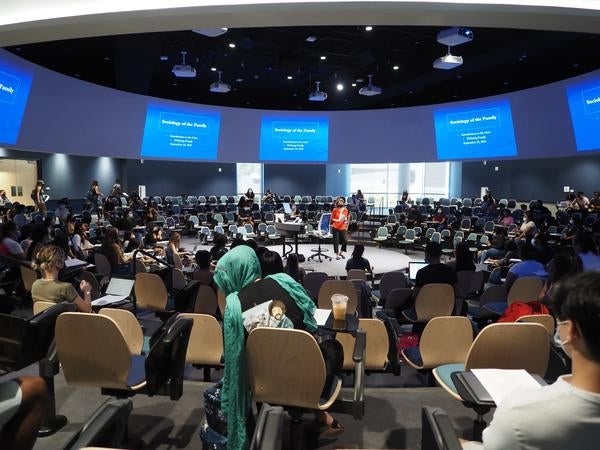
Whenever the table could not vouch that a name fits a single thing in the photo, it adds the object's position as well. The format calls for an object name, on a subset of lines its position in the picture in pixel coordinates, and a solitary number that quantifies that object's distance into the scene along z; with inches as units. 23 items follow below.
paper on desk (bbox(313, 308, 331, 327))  109.1
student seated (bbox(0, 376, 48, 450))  70.8
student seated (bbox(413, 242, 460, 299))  194.7
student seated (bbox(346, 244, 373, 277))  288.2
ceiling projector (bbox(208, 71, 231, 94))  562.6
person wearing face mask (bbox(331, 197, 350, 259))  447.8
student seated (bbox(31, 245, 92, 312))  126.5
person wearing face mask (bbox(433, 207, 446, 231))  542.0
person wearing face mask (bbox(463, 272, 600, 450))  44.6
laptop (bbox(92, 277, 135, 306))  185.1
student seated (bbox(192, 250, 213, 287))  214.9
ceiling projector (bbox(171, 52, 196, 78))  484.1
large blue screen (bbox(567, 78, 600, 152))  465.4
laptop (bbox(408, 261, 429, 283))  250.4
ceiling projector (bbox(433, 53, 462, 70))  420.5
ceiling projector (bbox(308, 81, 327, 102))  606.5
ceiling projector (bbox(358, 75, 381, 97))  601.6
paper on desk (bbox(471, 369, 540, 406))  75.3
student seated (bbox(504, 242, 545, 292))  215.6
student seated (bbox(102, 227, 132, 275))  271.3
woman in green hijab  92.5
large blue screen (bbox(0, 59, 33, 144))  441.1
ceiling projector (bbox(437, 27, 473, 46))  370.6
